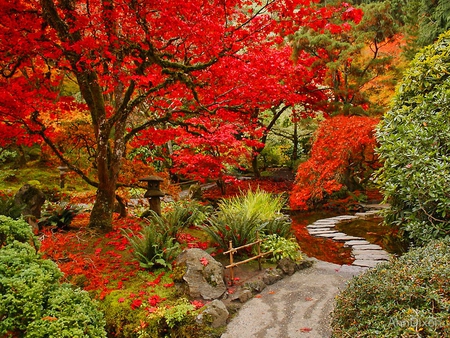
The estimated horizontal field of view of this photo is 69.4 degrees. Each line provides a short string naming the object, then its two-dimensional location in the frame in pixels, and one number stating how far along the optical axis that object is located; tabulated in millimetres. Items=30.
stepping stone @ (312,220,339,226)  9045
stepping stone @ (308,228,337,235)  7988
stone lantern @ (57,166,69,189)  12785
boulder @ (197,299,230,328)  3979
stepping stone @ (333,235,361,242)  7183
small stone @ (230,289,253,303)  4543
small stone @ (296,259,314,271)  5602
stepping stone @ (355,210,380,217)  9730
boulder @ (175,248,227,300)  4426
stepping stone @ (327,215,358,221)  9594
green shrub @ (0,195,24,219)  5922
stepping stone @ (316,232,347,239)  7581
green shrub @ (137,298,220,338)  3816
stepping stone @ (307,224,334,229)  8574
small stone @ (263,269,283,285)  5094
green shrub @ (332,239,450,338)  2301
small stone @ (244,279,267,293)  4820
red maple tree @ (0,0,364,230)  5730
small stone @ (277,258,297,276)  5430
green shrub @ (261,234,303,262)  5637
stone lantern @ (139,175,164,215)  6754
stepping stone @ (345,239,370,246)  6820
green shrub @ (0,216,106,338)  2783
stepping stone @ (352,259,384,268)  5518
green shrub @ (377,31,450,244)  4398
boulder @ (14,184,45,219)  6449
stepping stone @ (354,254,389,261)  5781
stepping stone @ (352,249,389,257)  6137
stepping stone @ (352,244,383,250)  6457
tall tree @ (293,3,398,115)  12086
